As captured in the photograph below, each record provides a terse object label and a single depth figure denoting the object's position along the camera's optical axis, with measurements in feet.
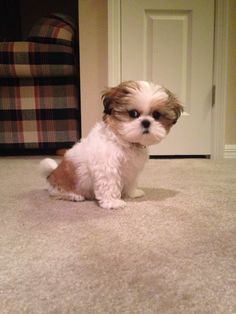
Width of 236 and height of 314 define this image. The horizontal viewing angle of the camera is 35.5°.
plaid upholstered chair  6.74
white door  6.66
